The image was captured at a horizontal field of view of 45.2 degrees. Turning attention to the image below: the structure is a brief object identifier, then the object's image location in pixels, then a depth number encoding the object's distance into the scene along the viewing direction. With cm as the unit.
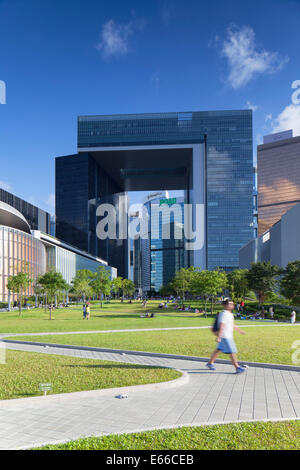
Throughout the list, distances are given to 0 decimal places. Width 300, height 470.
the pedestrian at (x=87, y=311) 3188
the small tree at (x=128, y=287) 9875
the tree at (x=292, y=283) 3689
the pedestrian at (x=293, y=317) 2992
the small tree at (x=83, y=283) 6338
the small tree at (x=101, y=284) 6153
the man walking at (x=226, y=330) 953
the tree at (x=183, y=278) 6950
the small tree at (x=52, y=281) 4072
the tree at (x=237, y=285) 5597
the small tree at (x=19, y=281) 4253
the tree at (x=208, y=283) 3719
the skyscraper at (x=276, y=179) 16850
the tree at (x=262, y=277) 4362
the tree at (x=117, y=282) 9181
